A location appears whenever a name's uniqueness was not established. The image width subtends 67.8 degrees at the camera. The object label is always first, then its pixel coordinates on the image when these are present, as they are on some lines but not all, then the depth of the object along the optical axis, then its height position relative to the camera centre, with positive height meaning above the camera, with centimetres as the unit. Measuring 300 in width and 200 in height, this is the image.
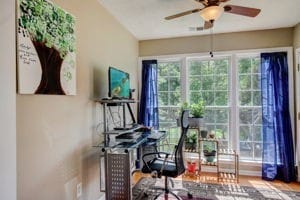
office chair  254 -76
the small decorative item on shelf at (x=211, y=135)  376 -58
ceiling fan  206 +86
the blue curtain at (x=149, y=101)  407 +0
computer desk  229 -72
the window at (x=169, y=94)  415 +13
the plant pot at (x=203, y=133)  373 -54
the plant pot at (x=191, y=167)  370 -111
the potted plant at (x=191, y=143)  370 -70
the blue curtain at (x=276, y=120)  345 -32
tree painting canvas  153 +42
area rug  292 -126
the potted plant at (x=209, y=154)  362 -87
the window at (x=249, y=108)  380 -13
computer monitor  262 +22
